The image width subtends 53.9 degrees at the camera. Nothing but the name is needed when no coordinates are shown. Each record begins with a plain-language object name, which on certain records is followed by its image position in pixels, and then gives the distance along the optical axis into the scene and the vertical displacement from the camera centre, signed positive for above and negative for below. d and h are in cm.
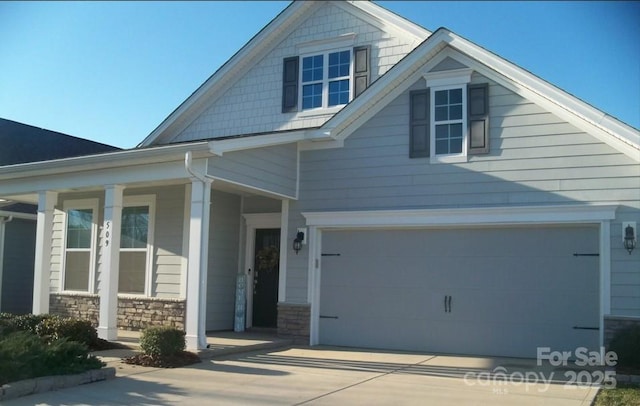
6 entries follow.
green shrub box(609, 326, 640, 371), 892 -115
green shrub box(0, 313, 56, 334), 1053 -120
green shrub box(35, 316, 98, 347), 1032 -128
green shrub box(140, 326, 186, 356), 945 -130
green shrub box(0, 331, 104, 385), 744 -133
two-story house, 1033 +95
